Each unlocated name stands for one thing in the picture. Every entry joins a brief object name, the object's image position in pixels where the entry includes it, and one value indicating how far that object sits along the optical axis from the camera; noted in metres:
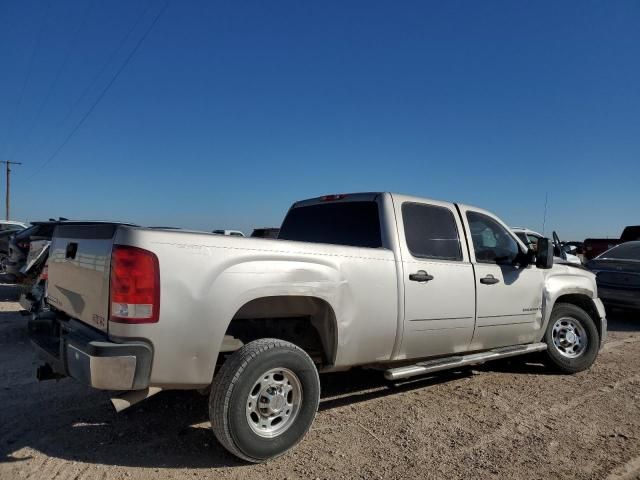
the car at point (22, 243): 7.89
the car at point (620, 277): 8.89
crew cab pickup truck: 2.78
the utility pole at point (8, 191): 46.24
